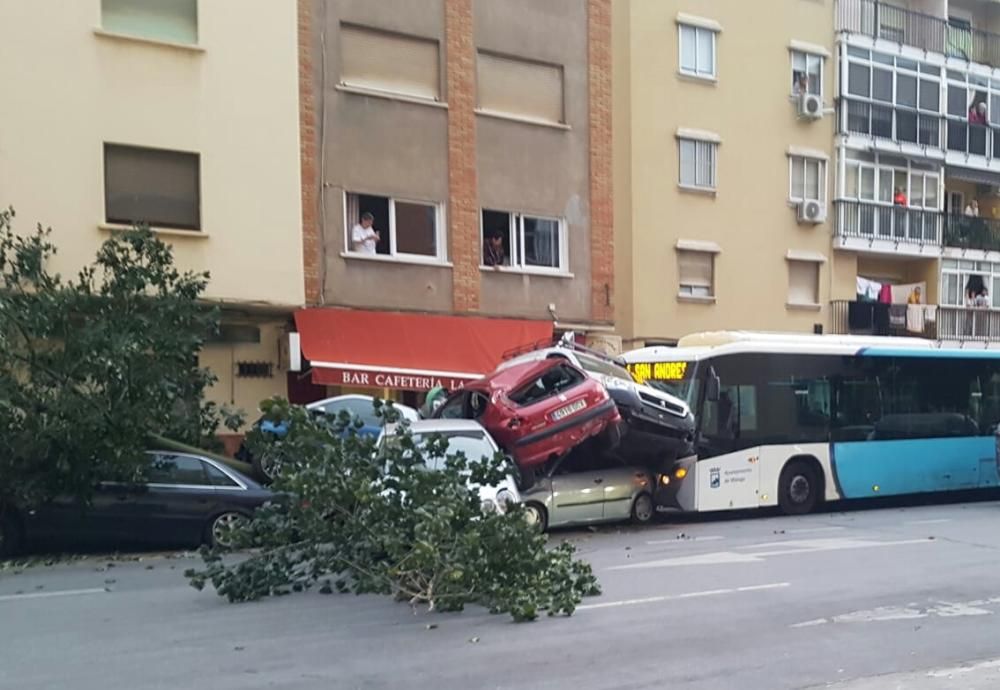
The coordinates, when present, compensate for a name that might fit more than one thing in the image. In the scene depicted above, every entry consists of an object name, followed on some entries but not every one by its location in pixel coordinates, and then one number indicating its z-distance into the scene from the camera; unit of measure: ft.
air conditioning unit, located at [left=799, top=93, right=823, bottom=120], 90.79
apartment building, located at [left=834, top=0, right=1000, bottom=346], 95.20
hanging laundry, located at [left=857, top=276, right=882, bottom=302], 96.48
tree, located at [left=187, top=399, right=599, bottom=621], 28.84
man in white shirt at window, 68.08
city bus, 54.39
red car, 45.68
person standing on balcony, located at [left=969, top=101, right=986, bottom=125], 103.86
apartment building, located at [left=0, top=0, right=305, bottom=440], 56.29
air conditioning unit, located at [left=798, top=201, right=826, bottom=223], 90.99
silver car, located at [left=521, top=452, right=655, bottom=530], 47.44
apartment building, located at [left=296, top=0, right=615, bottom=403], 66.39
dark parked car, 42.96
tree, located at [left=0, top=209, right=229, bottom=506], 42.60
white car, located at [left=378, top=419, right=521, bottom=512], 41.78
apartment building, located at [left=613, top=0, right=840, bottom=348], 83.15
